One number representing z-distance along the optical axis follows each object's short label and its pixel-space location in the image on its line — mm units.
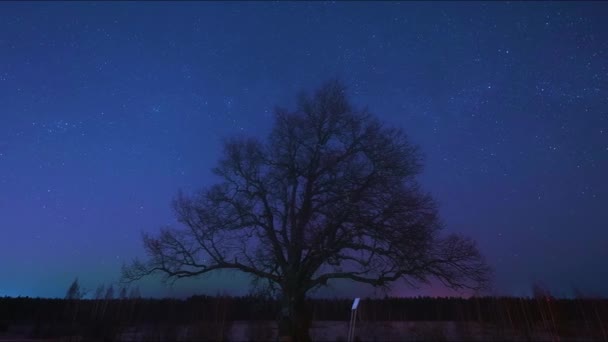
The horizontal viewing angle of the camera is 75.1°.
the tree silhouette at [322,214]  16719
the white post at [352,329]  12362
